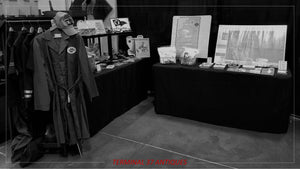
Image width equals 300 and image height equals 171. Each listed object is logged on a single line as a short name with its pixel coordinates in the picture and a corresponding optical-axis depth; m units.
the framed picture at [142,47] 3.34
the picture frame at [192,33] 3.01
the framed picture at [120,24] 3.20
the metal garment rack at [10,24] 2.09
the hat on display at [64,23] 1.97
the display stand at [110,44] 2.91
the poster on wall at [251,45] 2.62
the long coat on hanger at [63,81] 1.95
